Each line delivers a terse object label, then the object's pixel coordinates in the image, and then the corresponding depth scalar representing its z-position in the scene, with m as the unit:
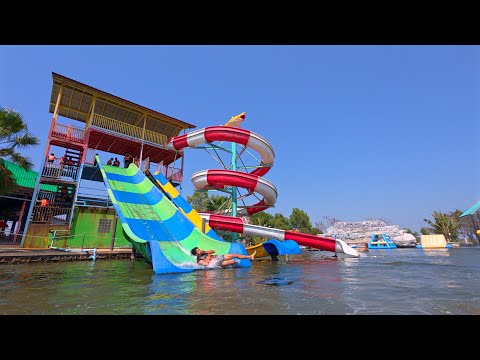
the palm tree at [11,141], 11.04
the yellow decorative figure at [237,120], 18.42
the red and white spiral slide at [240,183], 13.73
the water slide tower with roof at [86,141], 13.86
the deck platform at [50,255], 10.25
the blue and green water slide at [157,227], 8.57
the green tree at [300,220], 47.44
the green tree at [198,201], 32.09
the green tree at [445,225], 41.84
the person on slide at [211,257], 9.40
